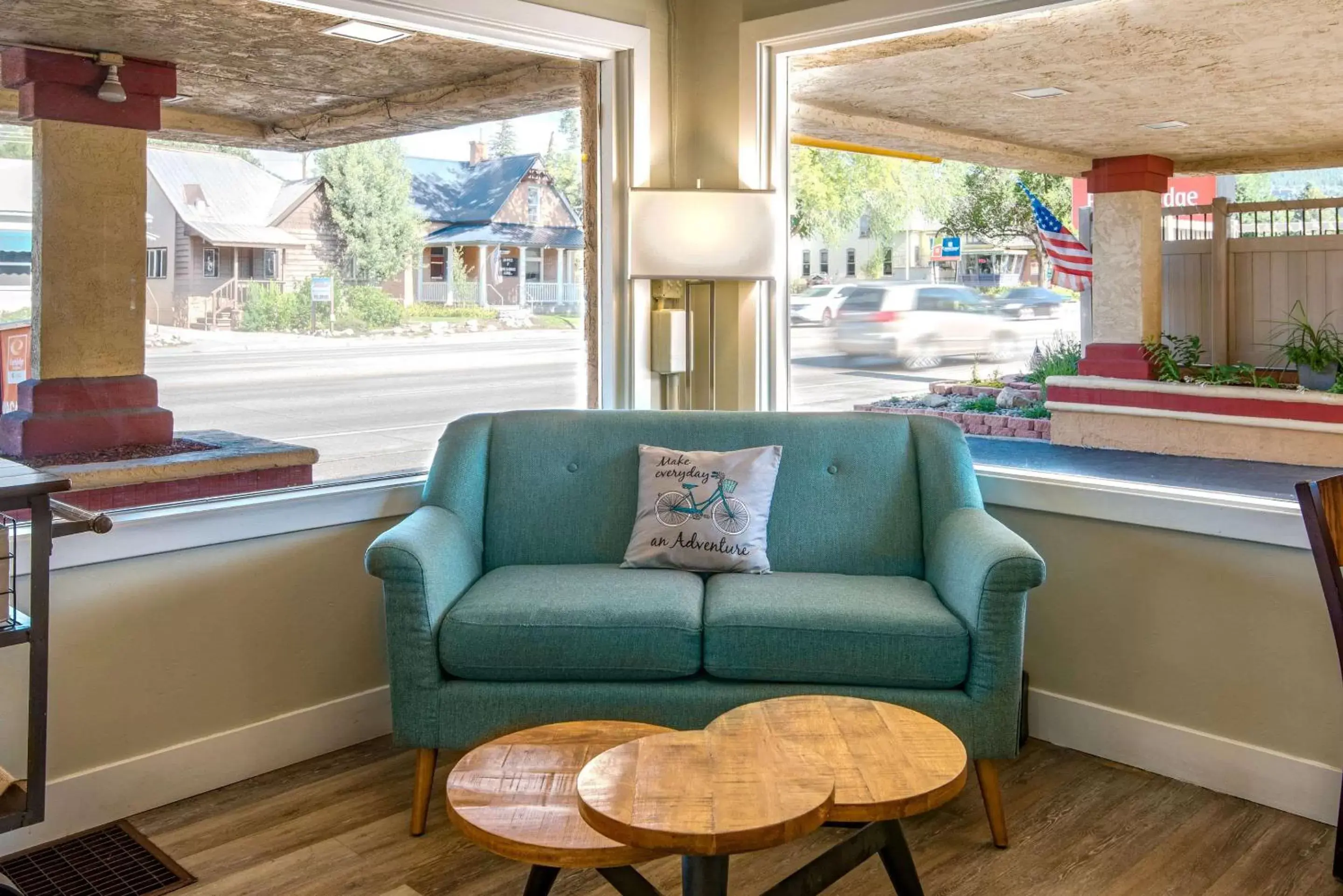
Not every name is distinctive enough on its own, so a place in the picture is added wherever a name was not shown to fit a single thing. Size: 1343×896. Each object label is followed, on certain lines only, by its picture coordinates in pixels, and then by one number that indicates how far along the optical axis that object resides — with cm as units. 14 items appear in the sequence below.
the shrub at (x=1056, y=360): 317
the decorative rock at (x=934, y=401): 355
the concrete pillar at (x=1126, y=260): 294
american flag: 309
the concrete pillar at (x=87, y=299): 269
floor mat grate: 246
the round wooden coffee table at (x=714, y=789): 170
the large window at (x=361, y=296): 295
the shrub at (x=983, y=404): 345
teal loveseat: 261
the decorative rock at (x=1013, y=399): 335
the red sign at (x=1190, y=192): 282
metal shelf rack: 202
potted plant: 265
